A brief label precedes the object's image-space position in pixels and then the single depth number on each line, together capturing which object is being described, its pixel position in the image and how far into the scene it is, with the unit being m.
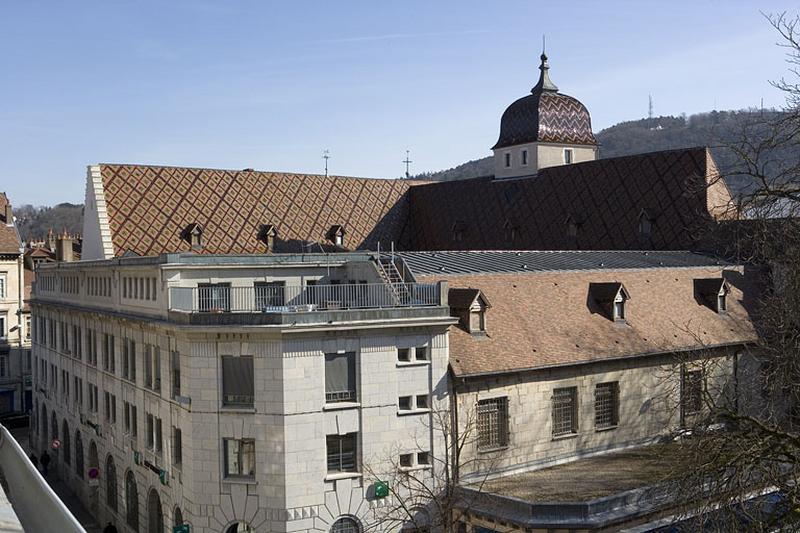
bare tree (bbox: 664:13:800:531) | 14.90
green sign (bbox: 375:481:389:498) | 27.23
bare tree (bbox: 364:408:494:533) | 27.17
